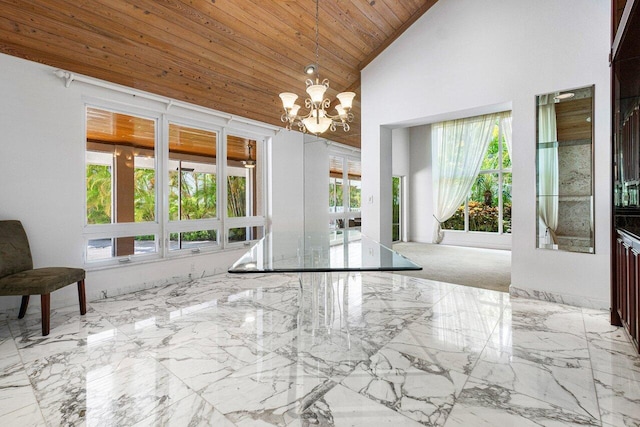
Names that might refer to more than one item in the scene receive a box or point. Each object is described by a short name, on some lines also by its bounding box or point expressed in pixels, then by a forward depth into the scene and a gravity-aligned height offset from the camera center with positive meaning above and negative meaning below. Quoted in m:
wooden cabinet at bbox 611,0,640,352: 2.13 +0.34
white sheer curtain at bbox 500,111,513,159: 6.73 +1.91
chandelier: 2.92 +1.02
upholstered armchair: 2.47 -0.53
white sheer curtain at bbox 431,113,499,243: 7.10 +1.29
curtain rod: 3.18 +1.45
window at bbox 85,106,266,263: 3.63 +0.35
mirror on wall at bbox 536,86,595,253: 3.13 +0.43
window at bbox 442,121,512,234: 7.12 +0.34
